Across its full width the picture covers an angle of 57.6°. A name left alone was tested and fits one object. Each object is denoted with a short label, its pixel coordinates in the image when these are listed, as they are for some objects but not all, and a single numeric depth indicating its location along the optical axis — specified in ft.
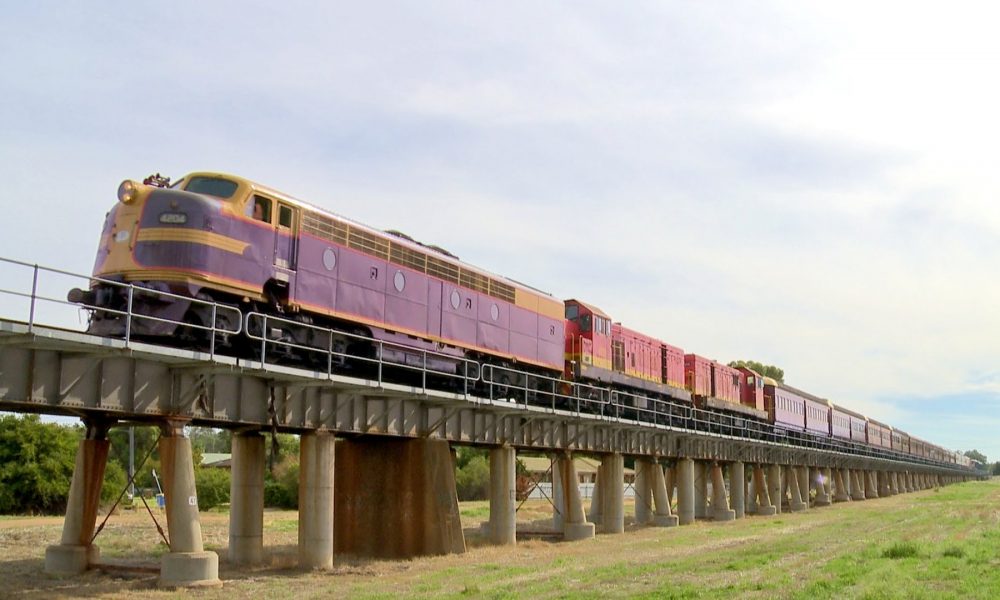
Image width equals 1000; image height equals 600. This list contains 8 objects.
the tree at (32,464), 159.74
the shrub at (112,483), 168.76
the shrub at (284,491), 209.15
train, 63.21
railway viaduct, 54.80
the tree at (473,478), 245.65
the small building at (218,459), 248.65
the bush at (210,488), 195.52
